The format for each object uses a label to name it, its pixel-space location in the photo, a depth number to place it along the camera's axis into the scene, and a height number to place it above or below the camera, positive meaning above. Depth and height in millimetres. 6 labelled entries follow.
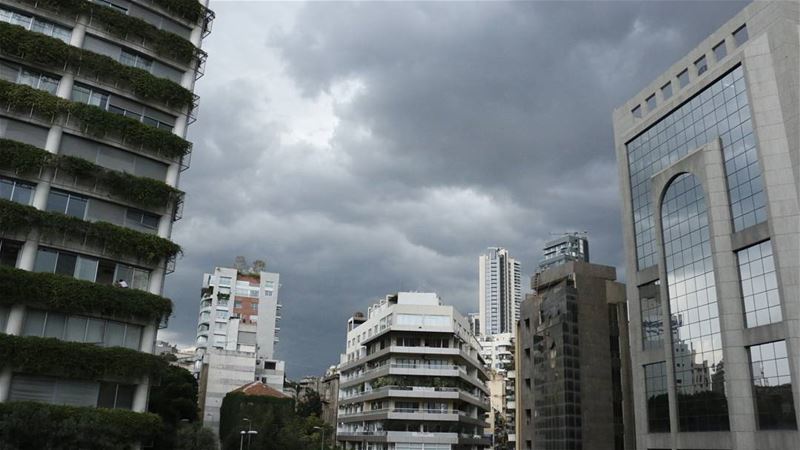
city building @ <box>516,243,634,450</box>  67250 +7215
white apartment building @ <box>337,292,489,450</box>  75750 +5626
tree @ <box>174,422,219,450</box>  57344 -1111
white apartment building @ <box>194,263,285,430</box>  105062 +18315
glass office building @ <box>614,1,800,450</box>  41375 +13053
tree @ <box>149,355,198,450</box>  69875 +2674
